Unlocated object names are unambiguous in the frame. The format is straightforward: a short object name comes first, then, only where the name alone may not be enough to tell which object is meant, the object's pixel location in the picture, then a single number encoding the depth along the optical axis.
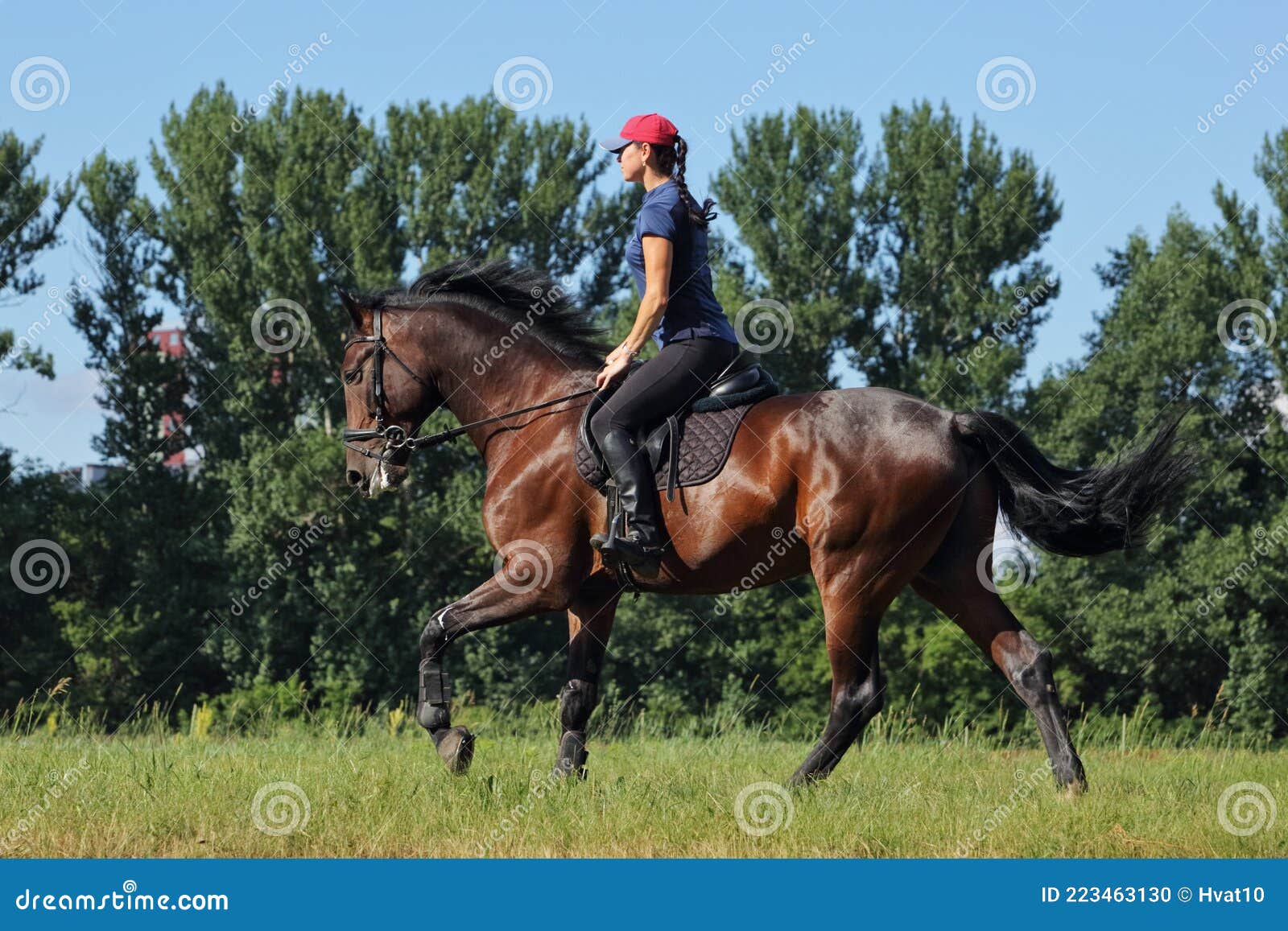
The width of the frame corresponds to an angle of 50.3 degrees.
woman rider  6.83
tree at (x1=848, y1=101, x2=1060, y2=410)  37.22
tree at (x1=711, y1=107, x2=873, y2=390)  38.81
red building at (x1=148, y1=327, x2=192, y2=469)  40.28
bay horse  6.88
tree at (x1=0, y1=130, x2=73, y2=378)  36.84
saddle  6.93
